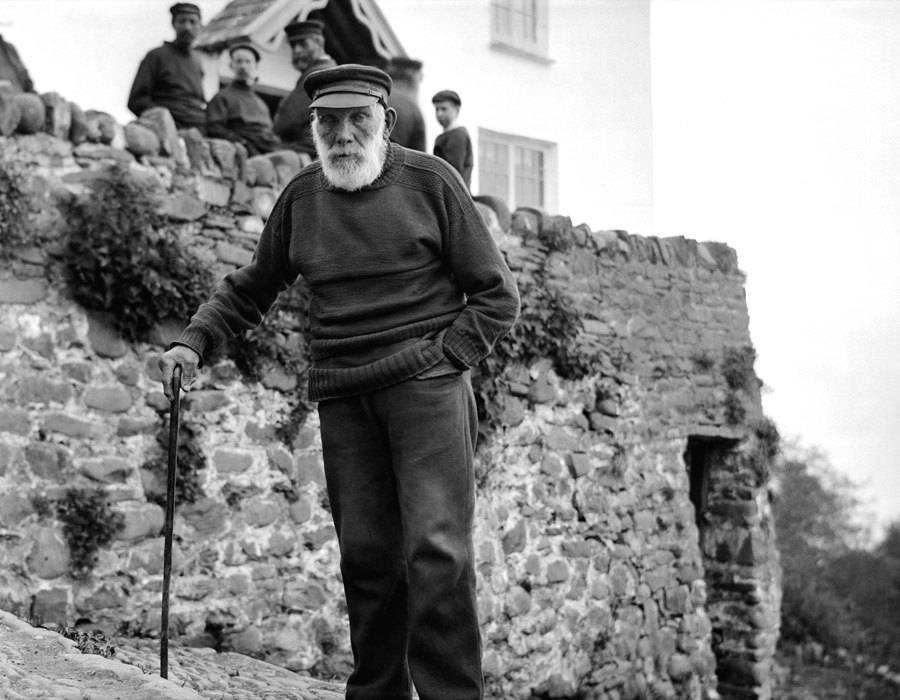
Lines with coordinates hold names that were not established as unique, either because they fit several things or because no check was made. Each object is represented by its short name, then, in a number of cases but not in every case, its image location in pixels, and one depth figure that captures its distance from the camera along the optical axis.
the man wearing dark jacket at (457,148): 8.82
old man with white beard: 3.82
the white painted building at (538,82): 12.64
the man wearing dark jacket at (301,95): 8.14
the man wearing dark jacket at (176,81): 8.44
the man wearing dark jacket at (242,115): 8.38
